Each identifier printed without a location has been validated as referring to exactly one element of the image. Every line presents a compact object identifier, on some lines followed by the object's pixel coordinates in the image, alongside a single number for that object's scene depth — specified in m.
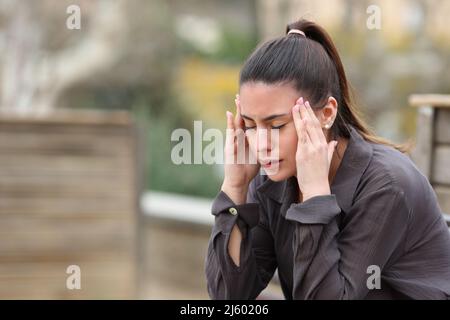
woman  3.87
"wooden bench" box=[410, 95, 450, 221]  5.91
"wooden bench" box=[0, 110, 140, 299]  9.45
